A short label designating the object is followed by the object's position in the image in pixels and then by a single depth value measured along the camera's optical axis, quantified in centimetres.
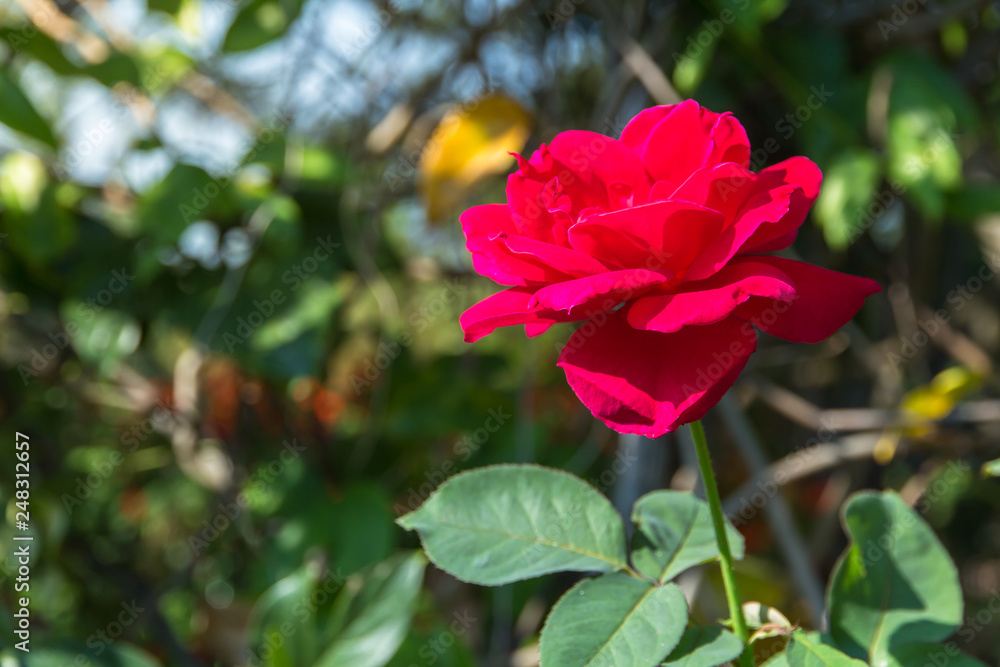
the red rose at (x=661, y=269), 29
